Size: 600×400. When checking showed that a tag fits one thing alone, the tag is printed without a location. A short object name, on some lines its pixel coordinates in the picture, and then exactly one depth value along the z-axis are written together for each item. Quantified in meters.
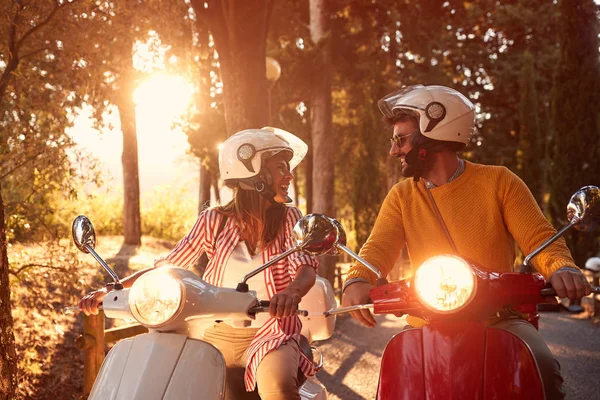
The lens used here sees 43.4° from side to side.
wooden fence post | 5.17
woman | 3.09
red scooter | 2.23
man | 3.13
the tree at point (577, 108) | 14.66
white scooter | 2.43
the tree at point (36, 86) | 5.80
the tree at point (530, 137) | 21.52
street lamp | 9.47
